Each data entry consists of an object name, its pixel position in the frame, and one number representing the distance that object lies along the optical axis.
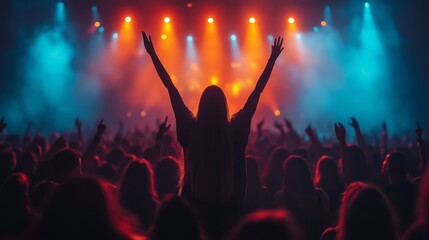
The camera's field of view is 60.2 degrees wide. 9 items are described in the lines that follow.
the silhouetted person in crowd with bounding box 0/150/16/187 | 5.43
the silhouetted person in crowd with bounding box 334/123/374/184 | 4.94
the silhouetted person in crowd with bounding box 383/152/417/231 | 3.93
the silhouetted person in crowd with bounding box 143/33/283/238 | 3.06
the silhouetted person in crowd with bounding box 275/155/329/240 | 4.11
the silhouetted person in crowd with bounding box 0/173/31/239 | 3.24
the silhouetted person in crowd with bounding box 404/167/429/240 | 2.21
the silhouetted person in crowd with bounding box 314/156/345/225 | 4.83
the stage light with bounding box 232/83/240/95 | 29.42
